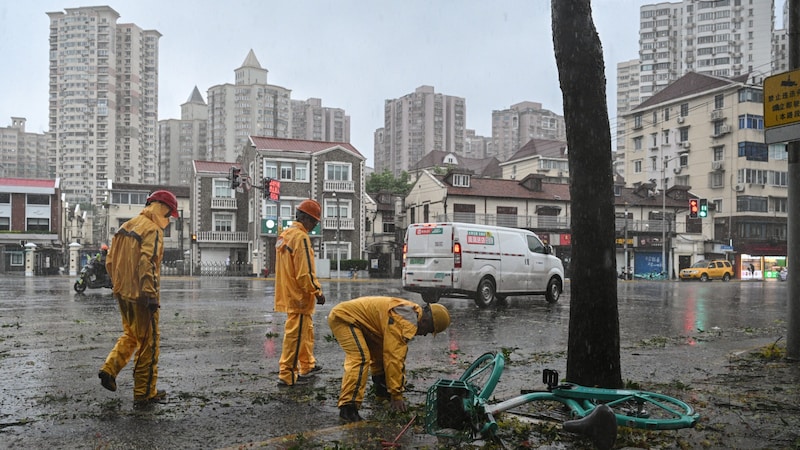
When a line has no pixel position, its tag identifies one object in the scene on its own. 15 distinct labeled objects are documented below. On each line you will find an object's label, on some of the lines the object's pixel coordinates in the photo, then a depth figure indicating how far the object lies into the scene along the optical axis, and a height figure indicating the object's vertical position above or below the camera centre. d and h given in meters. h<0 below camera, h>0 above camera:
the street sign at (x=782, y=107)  6.96 +1.58
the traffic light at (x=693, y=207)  41.44 +2.47
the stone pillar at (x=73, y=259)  39.91 -1.06
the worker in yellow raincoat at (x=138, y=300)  5.17 -0.49
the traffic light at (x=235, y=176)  30.58 +3.36
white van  15.12 -0.48
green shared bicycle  3.77 -1.12
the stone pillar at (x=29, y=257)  42.09 -0.98
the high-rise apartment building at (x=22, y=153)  144.00 +21.25
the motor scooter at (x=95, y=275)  20.61 -1.08
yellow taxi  45.34 -1.99
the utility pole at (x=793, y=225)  7.18 +0.22
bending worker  4.64 -0.69
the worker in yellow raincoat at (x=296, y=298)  5.98 -0.55
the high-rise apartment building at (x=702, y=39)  108.56 +38.54
